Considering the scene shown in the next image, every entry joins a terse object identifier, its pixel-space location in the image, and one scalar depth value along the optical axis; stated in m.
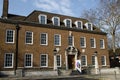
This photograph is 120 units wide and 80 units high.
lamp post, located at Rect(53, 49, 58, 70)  13.41
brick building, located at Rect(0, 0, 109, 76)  12.02
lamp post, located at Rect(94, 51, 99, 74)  15.45
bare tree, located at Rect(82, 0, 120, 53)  17.42
